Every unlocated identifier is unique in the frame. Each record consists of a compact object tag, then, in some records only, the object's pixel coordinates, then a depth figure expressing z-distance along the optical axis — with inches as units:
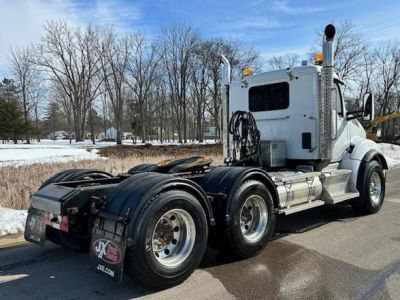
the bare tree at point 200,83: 2148.1
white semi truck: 167.9
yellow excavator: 1005.8
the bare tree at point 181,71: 2158.0
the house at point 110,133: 4448.3
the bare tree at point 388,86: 2129.7
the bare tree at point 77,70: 2118.6
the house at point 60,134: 4011.1
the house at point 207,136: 3656.5
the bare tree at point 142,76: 2092.8
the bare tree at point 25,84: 2308.1
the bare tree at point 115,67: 2076.8
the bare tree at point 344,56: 1758.1
